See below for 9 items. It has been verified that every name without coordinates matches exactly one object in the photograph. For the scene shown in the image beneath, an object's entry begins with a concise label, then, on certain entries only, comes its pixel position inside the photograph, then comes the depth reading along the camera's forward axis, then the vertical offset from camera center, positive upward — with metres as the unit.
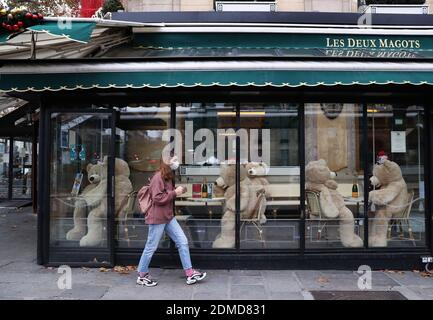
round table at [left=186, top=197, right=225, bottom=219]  7.82 -0.61
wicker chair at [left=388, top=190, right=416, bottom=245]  7.67 -0.98
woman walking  6.35 -0.87
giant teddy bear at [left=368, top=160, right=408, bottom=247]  7.73 -0.49
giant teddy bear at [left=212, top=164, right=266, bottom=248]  7.58 -0.60
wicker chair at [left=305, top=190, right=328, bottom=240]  7.62 -0.79
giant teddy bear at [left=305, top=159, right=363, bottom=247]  7.69 -0.52
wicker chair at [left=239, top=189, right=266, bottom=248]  7.64 -0.85
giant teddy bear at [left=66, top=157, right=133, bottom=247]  7.51 -0.61
